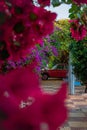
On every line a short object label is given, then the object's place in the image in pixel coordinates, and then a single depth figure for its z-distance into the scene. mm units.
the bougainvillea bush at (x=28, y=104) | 526
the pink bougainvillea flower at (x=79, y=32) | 2320
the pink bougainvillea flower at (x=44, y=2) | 1355
